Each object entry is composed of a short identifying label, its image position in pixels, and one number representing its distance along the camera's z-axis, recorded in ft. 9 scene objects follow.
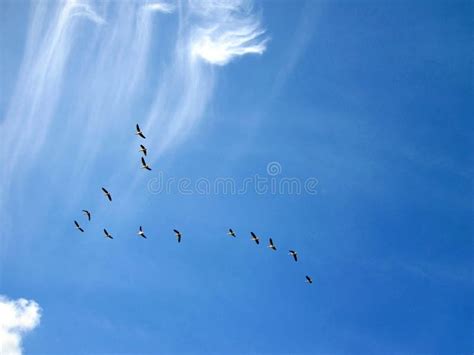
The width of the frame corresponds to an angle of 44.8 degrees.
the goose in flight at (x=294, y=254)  337.93
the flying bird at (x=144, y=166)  319.41
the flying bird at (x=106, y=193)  317.46
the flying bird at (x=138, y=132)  305.12
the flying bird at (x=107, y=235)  330.34
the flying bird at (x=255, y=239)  333.62
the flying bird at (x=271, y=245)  330.34
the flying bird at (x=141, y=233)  336.08
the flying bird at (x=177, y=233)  343.20
